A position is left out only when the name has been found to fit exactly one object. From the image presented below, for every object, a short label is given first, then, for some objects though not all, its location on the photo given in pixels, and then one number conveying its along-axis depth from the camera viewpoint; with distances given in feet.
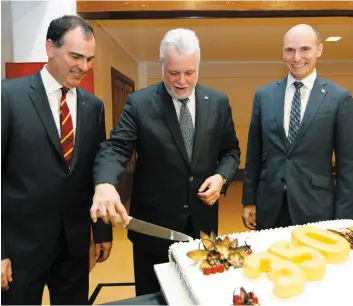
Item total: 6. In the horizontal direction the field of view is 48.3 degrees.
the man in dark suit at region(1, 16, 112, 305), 5.39
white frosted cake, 3.72
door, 19.25
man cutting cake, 5.97
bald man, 6.82
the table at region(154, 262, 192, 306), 3.94
